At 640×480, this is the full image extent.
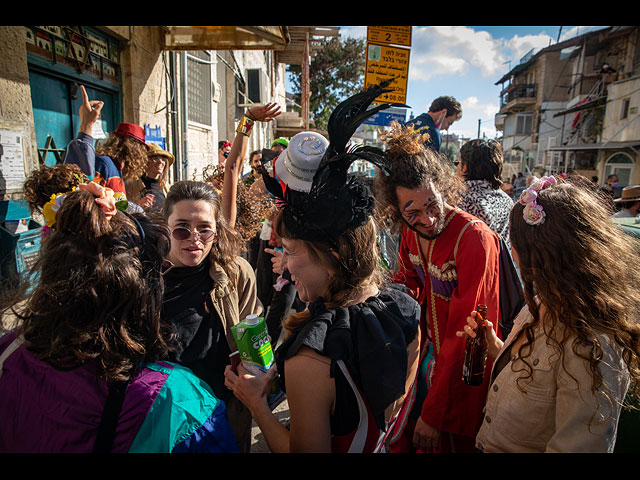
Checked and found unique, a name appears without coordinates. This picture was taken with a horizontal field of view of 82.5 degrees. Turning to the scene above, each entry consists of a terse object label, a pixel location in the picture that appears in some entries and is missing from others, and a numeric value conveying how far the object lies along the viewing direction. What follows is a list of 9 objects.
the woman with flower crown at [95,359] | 1.08
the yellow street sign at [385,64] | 5.75
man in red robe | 1.86
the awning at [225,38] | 5.10
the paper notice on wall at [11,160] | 2.92
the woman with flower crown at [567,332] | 1.24
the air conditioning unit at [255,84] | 12.45
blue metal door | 3.51
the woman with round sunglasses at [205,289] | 1.86
